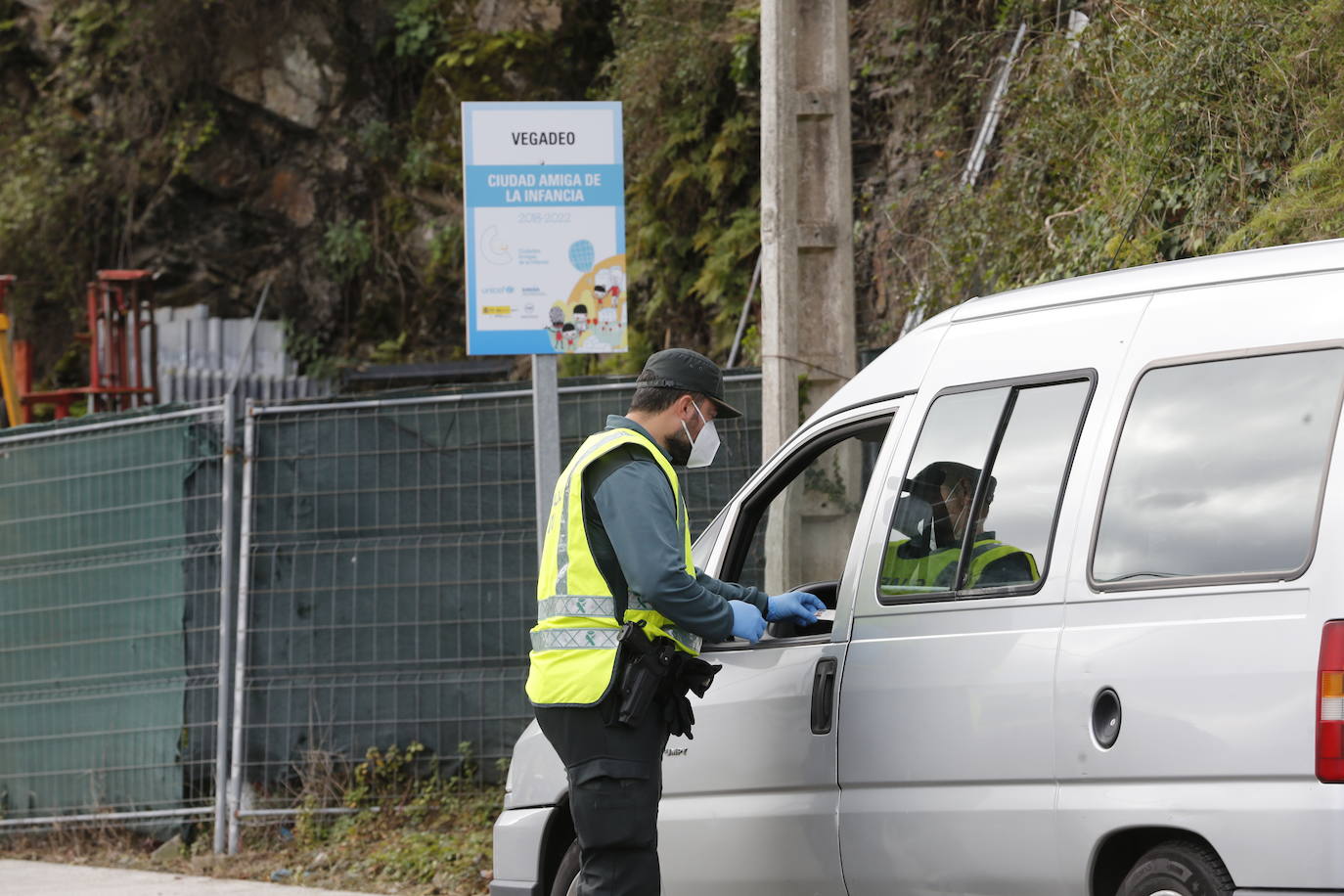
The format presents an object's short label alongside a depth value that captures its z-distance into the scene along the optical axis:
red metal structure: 38.60
